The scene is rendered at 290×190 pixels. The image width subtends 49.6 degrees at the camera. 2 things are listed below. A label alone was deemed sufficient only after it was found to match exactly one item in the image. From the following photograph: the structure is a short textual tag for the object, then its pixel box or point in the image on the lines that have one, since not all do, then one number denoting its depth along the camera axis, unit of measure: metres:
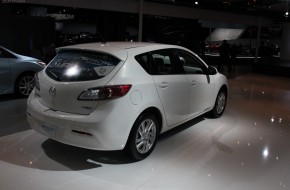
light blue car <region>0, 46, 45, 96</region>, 6.41
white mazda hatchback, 3.29
